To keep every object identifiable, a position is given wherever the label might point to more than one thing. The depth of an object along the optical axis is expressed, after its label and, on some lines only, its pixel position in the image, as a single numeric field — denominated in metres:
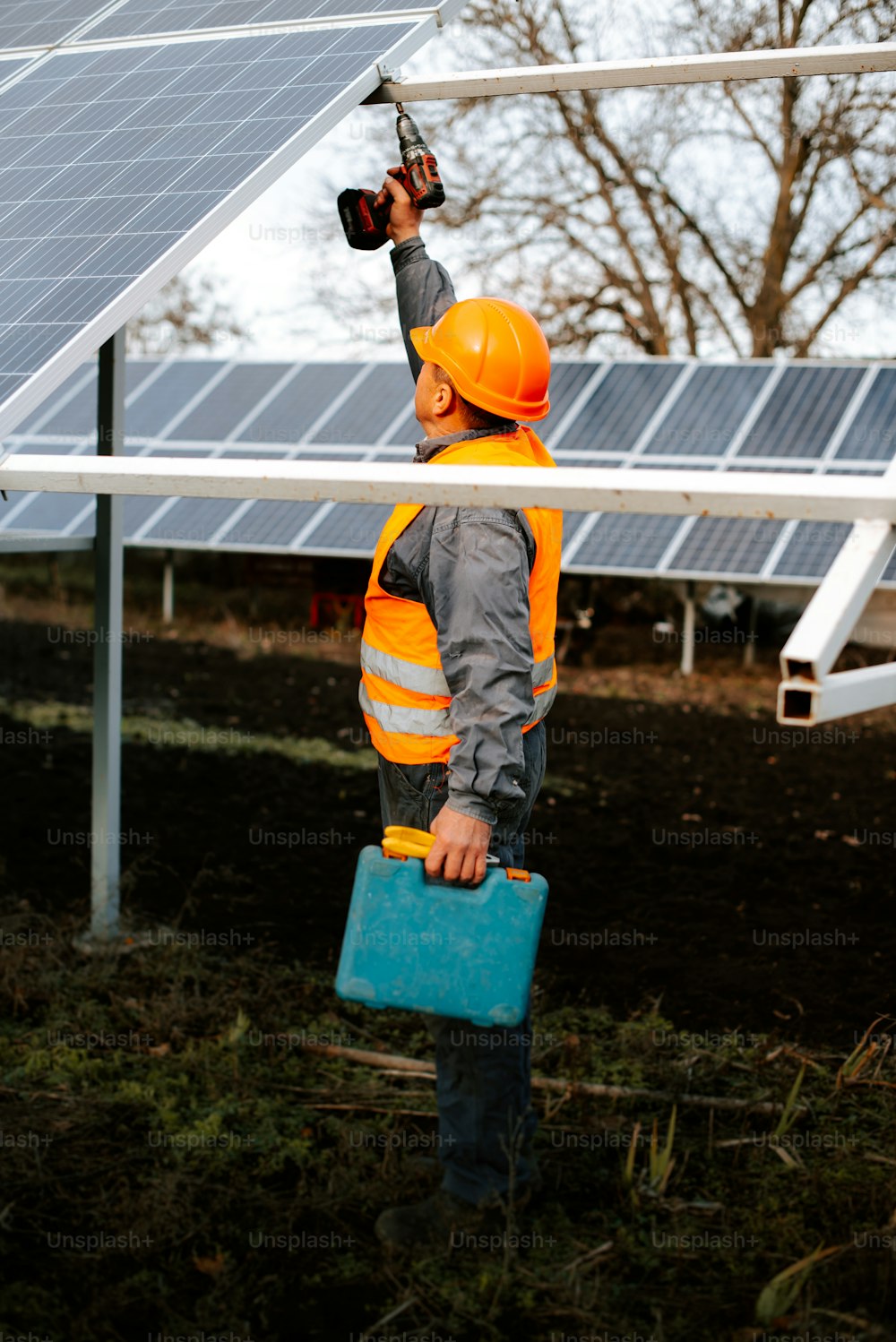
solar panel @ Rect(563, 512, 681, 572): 11.64
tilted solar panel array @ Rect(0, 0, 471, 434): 2.94
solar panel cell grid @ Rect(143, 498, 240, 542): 13.76
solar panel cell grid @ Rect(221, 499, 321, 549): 13.22
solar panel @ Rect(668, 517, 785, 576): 11.30
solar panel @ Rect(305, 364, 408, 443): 13.89
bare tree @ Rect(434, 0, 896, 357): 14.67
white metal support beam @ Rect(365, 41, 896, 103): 3.56
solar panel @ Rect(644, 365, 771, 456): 12.71
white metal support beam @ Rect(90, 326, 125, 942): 4.82
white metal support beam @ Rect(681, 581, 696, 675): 11.60
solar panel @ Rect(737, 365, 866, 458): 12.30
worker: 2.73
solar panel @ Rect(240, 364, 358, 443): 14.30
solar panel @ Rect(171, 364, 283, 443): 14.84
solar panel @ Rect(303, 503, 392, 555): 12.77
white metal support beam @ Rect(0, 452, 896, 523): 1.94
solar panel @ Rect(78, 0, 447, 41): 4.20
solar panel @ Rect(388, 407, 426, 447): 13.38
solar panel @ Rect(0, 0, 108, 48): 4.87
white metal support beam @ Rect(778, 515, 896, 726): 1.79
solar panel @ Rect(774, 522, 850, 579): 11.18
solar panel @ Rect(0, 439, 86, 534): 14.43
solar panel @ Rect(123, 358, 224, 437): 15.30
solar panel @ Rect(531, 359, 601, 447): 13.55
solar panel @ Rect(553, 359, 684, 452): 12.95
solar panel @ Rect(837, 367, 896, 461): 11.88
